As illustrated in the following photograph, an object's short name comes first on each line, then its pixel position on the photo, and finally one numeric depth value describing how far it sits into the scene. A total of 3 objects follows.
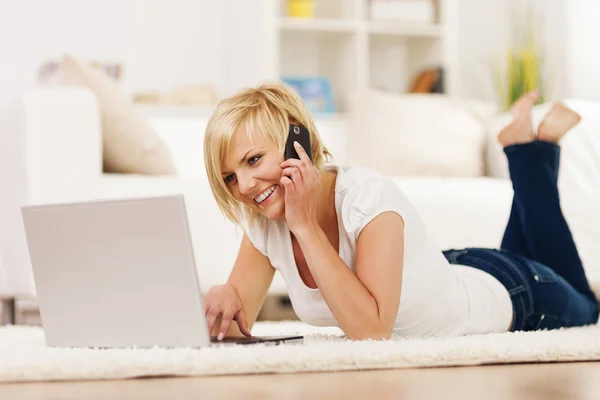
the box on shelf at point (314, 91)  4.52
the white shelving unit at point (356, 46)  4.54
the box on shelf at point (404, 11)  4.61
